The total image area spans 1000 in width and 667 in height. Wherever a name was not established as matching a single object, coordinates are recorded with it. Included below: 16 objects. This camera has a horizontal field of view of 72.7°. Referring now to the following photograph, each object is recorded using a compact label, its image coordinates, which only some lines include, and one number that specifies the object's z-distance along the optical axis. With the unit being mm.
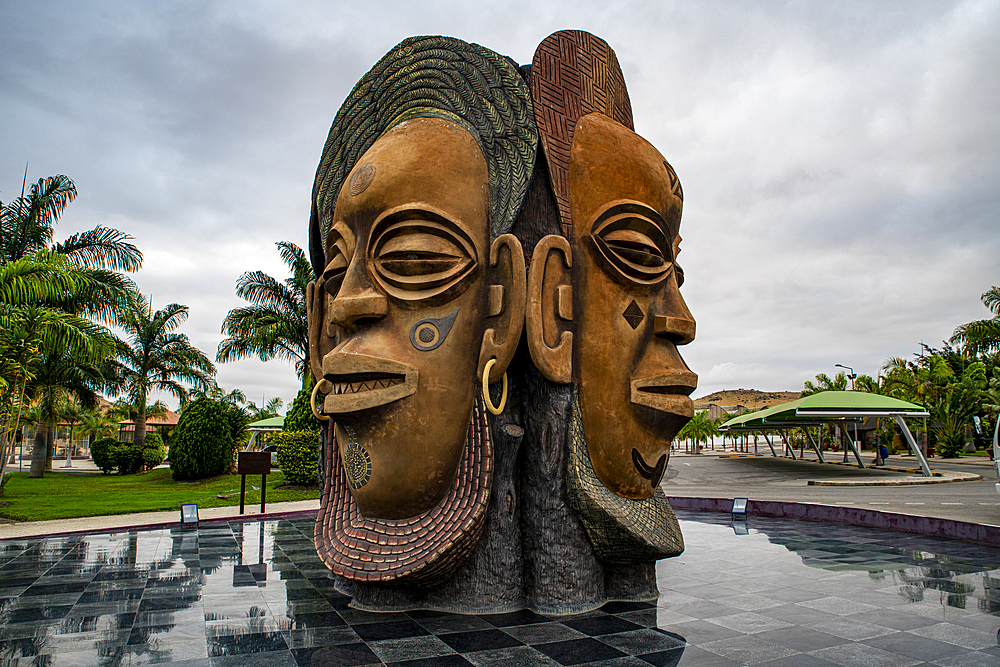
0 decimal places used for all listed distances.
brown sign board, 10680
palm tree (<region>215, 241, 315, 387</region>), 23984
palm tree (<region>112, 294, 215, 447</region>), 29391
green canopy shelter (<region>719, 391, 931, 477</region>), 19797
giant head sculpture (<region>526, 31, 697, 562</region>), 5324
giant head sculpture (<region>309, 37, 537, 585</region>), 5074
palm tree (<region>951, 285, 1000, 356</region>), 34219
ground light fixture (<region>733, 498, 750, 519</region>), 10838
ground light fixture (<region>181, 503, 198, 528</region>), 10062
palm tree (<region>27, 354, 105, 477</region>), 24844
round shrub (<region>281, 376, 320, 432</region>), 18094
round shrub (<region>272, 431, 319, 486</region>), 17922
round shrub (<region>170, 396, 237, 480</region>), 23266
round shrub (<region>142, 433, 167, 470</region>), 30402
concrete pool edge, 8266
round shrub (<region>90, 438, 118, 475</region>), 28984
